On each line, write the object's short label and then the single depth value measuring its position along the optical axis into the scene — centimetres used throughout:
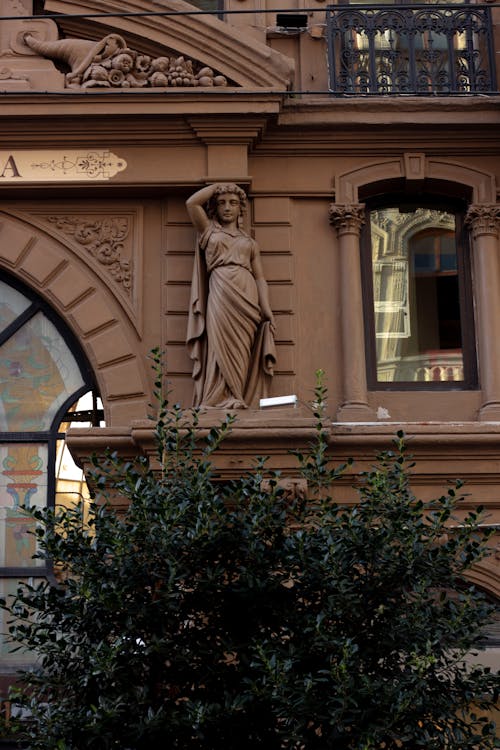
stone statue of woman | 2061
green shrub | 1400
